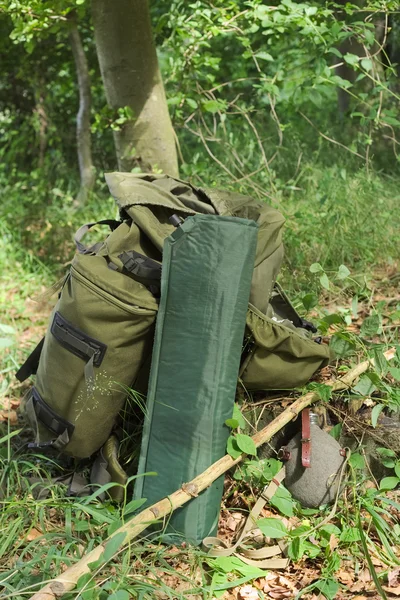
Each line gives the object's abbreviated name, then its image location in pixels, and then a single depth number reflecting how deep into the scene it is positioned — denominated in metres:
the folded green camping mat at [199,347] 1.90
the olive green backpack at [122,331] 2.01
